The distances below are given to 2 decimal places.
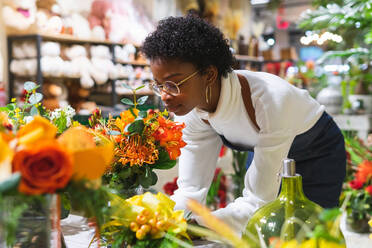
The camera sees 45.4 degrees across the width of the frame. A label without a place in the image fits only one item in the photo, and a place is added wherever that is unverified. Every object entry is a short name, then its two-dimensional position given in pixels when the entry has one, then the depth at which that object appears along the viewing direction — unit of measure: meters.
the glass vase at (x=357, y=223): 2.42
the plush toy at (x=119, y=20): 4.78
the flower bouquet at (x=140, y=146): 0.94
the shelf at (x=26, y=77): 4.01
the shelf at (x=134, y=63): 5.05
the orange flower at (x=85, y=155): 0.52
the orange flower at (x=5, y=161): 0.49
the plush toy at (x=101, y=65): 4.52
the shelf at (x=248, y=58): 7.11
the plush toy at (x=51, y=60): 3.95
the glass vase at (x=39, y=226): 0.60
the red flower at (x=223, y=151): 3.20
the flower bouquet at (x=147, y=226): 0.73
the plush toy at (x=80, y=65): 4.26
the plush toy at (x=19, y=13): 3.80
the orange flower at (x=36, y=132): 0.51
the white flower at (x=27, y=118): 0.93
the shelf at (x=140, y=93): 4.96
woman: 1.13
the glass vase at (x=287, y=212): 0.68
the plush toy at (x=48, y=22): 3.96
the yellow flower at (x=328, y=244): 0.51
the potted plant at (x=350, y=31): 2.78
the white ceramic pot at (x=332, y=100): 3.77
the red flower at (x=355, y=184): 2.23
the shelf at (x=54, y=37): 3.91
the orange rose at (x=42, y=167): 0.50
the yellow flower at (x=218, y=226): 0.52
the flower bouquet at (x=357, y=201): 2.25
